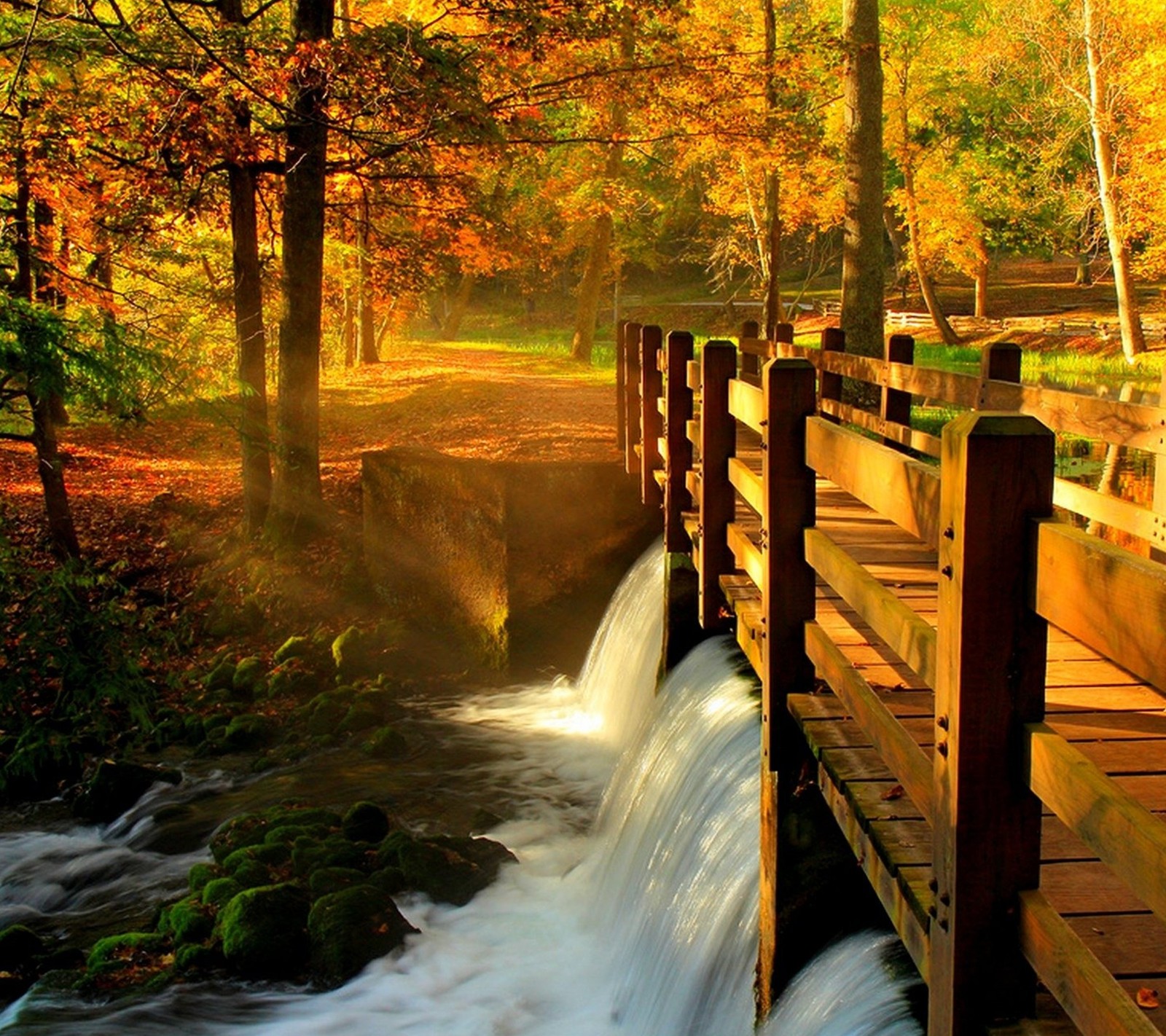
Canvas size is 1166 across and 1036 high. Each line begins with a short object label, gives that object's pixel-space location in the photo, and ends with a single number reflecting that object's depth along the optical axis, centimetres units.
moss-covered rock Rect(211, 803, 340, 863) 928
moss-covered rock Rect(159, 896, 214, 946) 795
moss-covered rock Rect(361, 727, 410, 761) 1155
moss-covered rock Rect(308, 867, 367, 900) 816
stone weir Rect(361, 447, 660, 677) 1329
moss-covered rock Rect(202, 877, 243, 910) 827
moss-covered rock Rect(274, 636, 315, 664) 1391
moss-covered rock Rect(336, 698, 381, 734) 1220
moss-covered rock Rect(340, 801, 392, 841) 934
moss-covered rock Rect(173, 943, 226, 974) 760
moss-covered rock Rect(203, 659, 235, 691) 1331
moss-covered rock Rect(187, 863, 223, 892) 875
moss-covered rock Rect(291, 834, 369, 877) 870
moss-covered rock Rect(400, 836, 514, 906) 856
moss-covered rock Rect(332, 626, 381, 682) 1362
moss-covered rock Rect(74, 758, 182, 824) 1055
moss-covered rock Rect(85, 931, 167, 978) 767
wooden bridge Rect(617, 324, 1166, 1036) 250
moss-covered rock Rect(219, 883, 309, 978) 754
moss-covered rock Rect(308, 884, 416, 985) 755
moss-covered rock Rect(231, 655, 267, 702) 1318
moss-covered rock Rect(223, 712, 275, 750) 1192
